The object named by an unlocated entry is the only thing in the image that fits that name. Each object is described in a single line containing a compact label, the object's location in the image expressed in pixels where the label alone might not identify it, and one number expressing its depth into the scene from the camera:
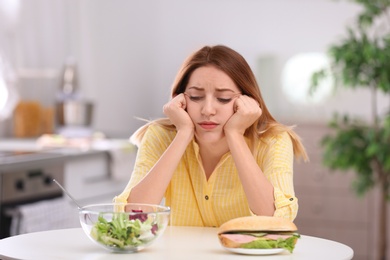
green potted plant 4.64
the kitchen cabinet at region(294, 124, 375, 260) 5.92
